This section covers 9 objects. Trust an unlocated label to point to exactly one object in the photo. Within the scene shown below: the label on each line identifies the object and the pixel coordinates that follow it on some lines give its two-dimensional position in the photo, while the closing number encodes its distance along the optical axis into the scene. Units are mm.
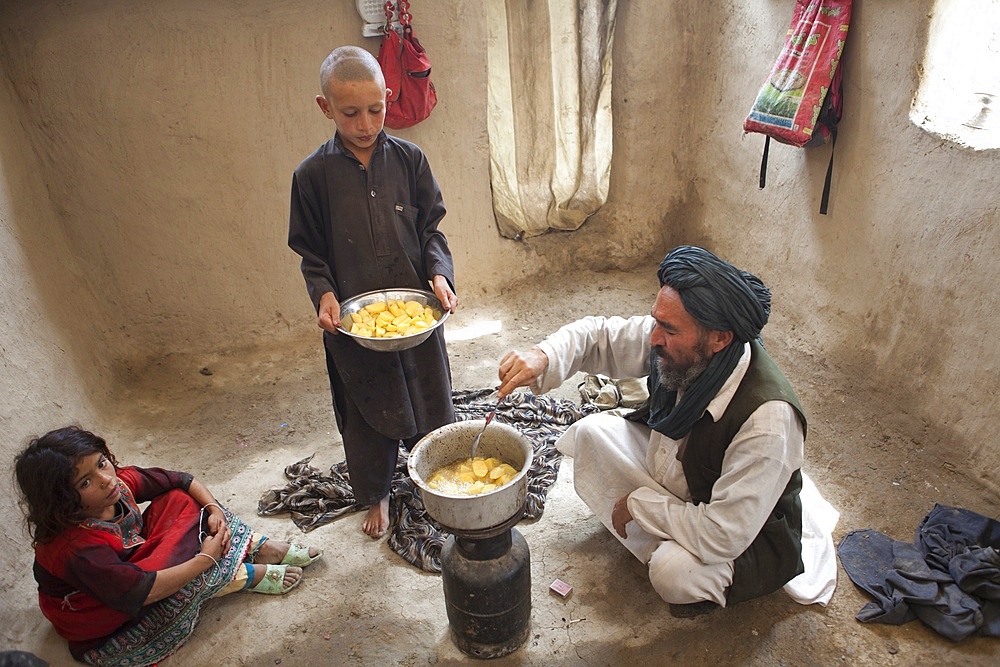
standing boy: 2254
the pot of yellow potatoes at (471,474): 1830
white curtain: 4258
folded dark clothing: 2250
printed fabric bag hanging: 3182
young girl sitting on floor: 2008
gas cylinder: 2068
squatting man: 1966
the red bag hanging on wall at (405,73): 3682
